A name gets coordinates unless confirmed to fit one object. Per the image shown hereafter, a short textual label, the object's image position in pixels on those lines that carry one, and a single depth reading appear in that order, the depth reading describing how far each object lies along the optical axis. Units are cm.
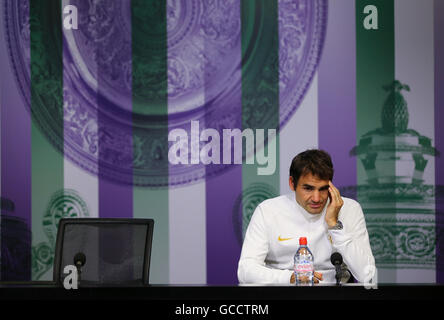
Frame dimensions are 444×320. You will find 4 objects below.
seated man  925
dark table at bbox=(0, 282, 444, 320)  835
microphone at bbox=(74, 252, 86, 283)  866
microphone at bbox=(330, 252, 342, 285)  871
